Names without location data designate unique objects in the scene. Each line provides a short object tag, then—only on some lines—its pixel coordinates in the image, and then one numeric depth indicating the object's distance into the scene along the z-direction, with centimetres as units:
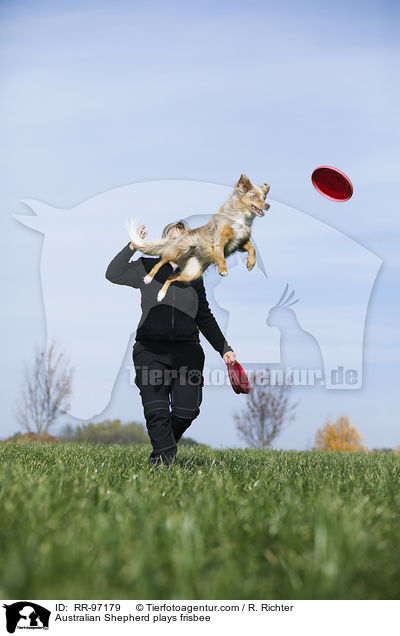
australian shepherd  434
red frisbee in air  514
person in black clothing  553
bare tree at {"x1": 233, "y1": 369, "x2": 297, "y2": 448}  2247
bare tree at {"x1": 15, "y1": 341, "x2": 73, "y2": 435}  1888
